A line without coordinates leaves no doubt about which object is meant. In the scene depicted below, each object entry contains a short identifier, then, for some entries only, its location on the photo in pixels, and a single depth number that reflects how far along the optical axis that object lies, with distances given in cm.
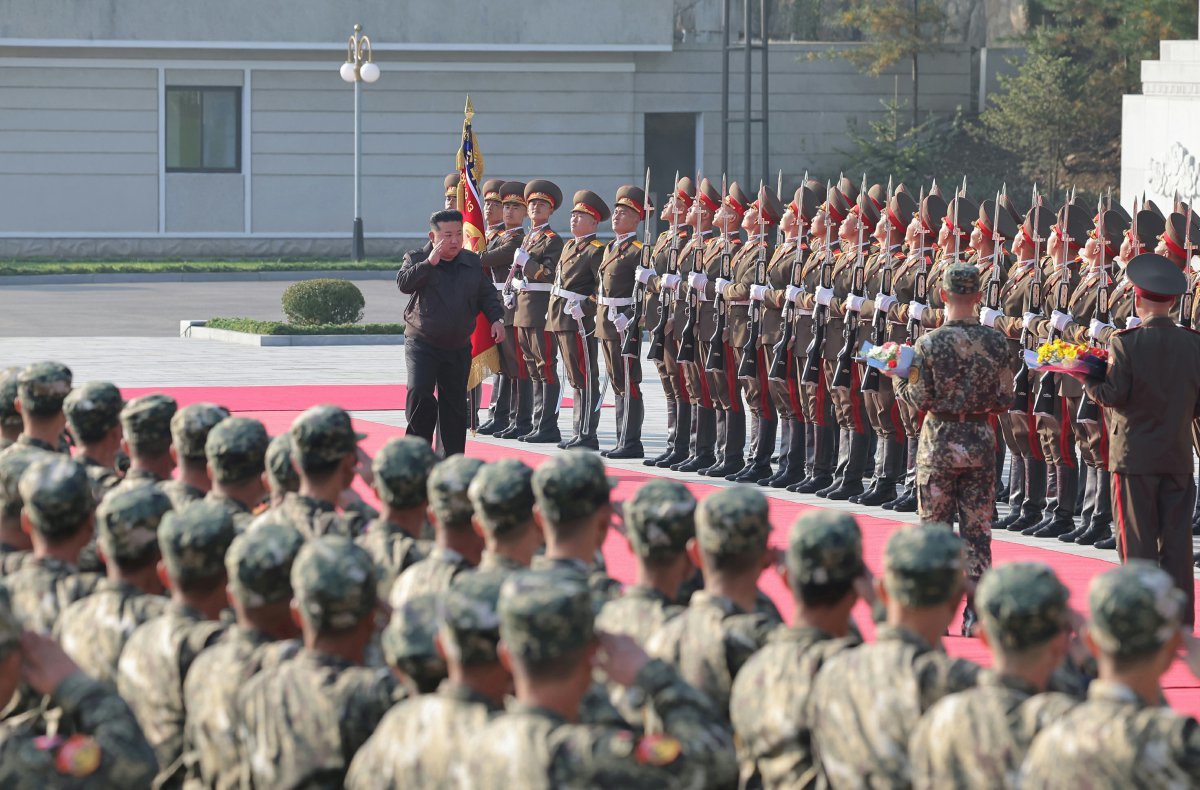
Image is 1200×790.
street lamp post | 6644
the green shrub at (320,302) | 4756
